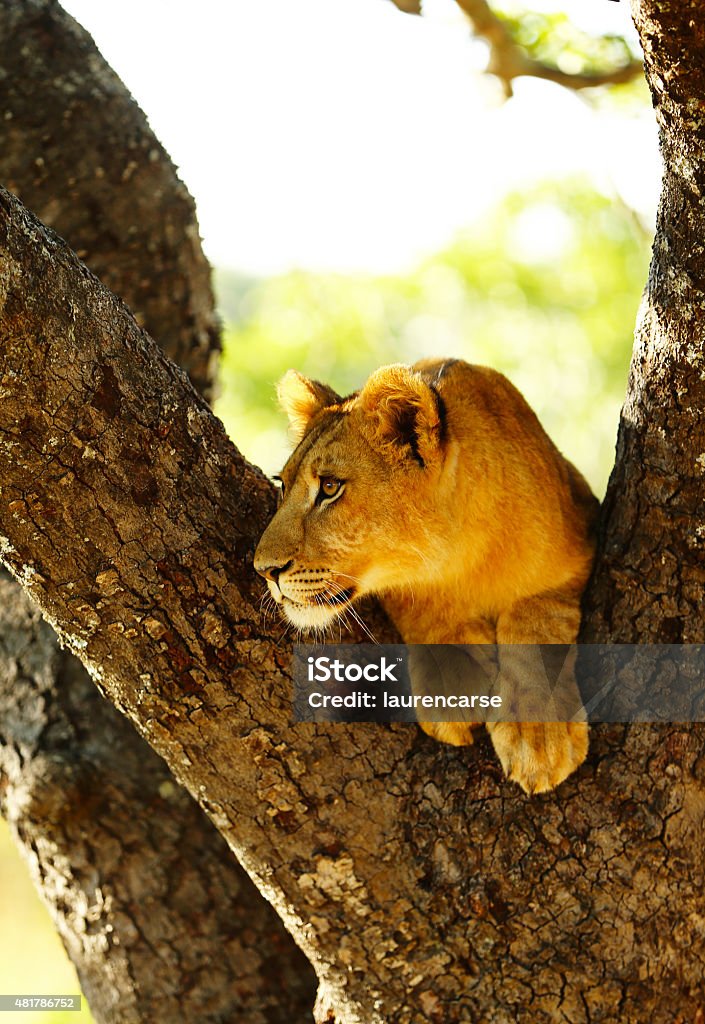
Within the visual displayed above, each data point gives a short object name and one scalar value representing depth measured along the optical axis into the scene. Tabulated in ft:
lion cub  20.59
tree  16.62
